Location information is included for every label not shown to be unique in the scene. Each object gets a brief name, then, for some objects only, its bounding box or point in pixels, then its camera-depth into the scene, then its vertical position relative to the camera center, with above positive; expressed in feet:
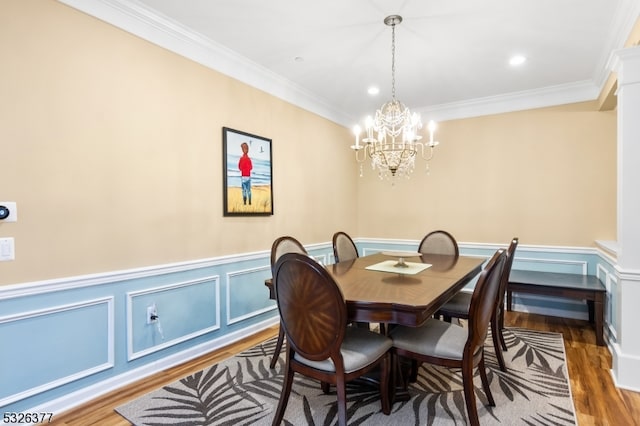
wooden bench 10.34 -2.52
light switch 6.09 -0.67
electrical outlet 8.32 -2.51
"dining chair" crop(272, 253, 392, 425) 5.32 -1.97
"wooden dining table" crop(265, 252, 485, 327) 5.57 -1.51
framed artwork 10.30 +1.15
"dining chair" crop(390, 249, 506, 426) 5.77 -2.42
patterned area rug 6.44 -3.92
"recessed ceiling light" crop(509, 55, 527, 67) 10.48 +4.63
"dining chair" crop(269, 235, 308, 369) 8.42 -1.00
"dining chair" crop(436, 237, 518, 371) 8.28 -2.52
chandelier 8.69 +1.99
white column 7.50 -0.26
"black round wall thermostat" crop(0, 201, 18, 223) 6.14 +0.01
